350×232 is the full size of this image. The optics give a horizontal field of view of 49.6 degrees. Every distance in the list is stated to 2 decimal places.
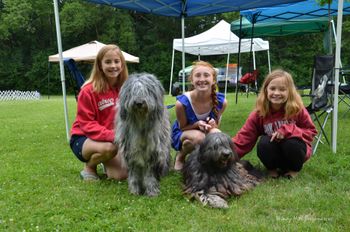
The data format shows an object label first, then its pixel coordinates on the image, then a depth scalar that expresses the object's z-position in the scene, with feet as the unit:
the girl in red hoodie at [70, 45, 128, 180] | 12.59
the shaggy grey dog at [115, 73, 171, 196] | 10.33
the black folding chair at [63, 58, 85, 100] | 17.76
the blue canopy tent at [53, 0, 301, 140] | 21.06
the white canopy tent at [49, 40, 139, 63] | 61.05
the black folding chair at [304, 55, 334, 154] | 15.83
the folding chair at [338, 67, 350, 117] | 24.14
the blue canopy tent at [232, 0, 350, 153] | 27.14
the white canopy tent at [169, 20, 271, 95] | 54.44
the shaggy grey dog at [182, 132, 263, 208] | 10.64
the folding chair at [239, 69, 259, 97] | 39.47
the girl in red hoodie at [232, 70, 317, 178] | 12.34
